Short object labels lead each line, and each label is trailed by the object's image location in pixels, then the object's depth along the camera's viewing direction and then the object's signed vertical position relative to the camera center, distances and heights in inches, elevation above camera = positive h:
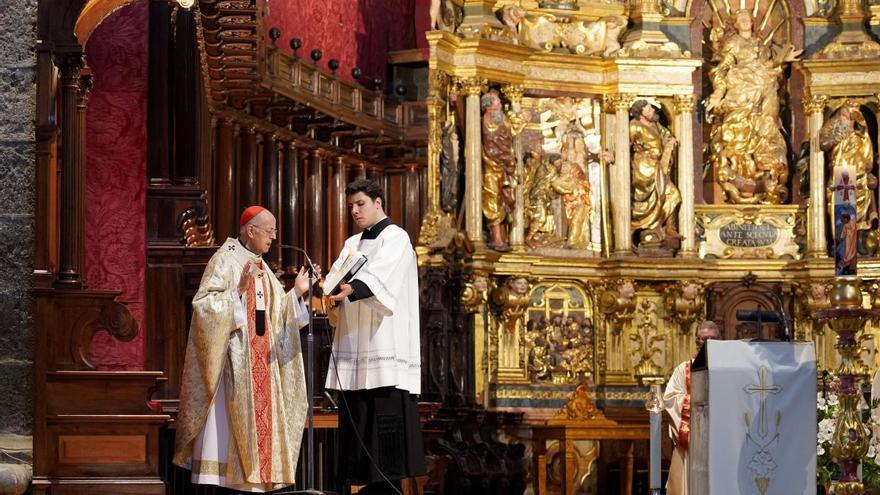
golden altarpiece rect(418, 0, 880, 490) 698.8 +52.3
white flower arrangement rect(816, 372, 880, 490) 411.2 -42.0
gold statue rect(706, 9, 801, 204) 746.2 +78.4
